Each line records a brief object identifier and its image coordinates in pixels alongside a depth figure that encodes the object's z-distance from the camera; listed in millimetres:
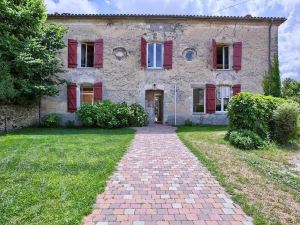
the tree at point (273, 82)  9633
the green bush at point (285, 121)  6333
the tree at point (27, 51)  7588
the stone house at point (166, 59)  10111
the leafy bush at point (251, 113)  6240
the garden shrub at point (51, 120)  9512
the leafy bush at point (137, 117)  9270
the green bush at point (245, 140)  5664
